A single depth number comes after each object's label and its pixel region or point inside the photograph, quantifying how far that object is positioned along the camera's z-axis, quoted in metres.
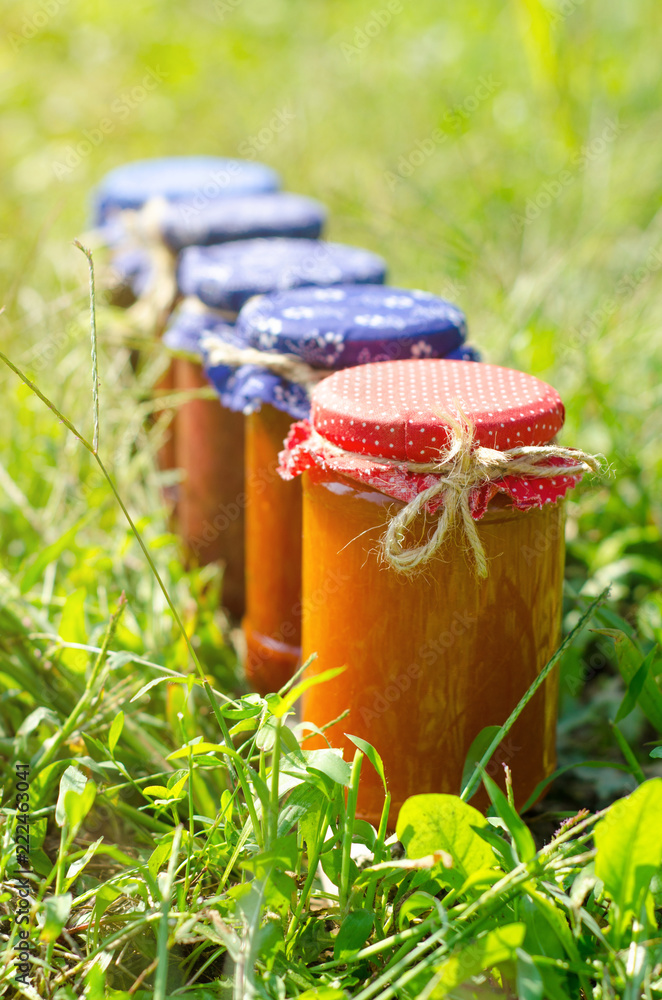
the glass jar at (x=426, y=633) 0.76
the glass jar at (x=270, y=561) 0.86
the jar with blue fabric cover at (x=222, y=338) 0.90
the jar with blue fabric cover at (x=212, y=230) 0.94
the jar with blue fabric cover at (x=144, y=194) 1.04
